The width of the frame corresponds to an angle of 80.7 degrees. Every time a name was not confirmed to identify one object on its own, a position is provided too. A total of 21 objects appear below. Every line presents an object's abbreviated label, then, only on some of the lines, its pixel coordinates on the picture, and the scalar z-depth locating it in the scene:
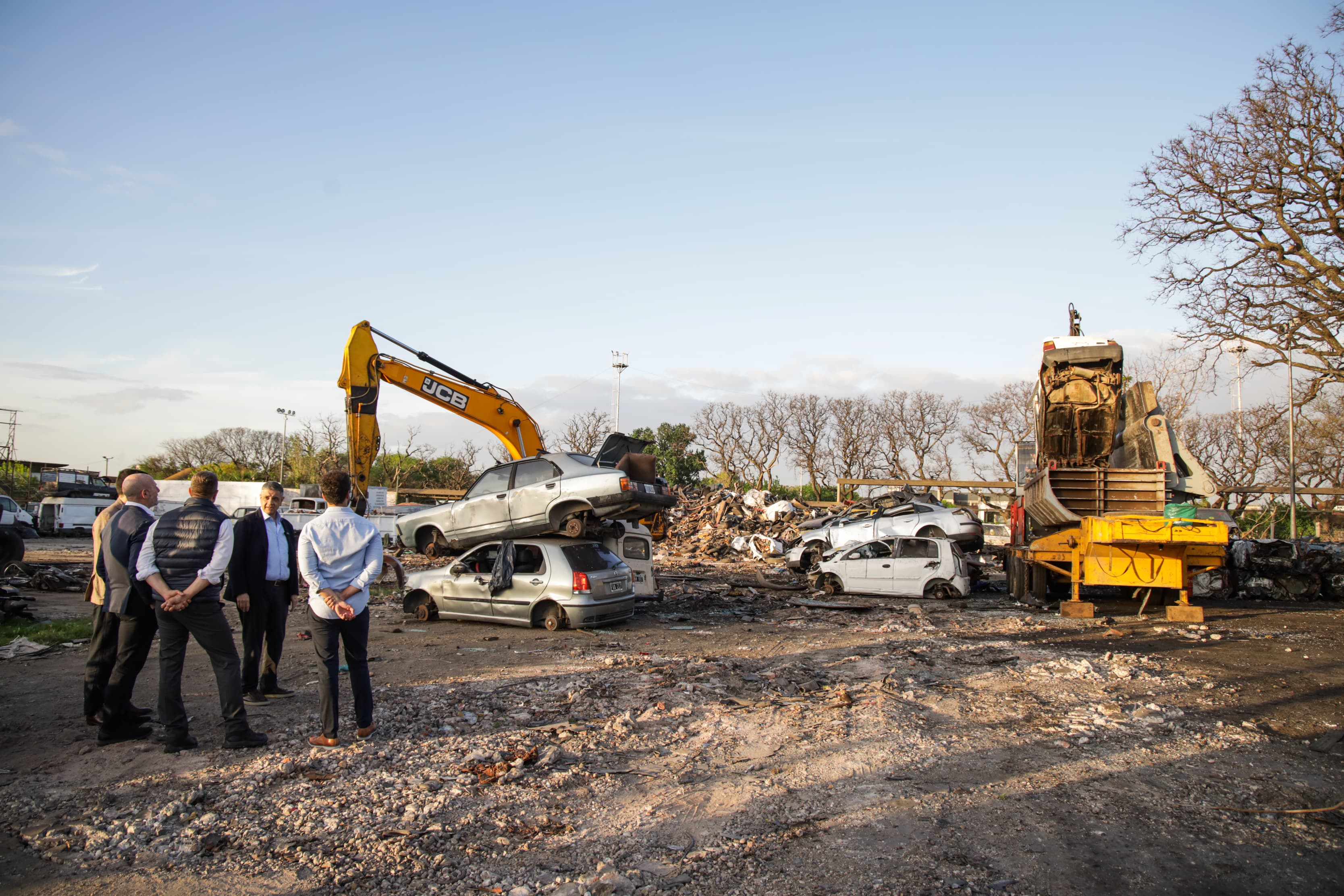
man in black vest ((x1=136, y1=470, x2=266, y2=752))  5.40
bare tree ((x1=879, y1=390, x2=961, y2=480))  48.03
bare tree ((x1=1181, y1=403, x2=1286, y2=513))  37.78
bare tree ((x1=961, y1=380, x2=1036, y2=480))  44.72
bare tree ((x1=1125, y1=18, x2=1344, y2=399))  12.73
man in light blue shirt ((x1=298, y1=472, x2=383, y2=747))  5.40
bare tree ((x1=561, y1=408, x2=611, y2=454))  48.75
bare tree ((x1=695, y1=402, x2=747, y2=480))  51.47
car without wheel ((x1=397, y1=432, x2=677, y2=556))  11.86
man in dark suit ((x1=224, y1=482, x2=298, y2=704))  6.68
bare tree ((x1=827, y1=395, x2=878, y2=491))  48.97
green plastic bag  11.72
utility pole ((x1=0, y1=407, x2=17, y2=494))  49.50
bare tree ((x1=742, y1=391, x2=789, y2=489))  51.00
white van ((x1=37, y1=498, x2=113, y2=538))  33.16
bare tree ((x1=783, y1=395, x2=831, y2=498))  49.91
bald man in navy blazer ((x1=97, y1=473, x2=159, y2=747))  5.60
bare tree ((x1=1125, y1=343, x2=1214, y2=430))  35.38
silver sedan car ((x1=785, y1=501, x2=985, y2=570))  18.75
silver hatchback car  10.95
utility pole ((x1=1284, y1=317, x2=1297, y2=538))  26.53
